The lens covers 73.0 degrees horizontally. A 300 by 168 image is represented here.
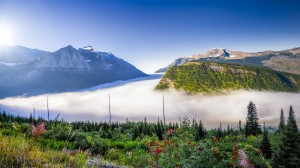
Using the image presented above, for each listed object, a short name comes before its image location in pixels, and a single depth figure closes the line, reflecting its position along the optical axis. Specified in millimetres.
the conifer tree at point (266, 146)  27366
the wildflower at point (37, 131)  3236
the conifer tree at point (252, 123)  65363
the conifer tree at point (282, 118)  79666
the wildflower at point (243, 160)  3446
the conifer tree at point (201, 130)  46288
